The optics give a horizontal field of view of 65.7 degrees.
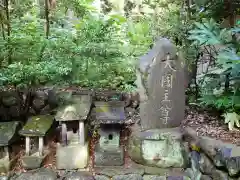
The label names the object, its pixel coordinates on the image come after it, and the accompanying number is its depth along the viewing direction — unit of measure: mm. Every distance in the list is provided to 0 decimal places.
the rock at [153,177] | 2776
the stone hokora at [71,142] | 2796
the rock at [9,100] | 3452
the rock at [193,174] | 2703
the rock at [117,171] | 2817
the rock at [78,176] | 2731
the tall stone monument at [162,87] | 2821
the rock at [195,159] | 2773
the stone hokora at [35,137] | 2824
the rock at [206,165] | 2555
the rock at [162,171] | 2831
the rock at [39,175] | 2726
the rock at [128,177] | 2759
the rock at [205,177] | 2557
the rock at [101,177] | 2765
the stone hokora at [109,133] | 2830
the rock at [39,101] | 3538
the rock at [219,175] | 2356
